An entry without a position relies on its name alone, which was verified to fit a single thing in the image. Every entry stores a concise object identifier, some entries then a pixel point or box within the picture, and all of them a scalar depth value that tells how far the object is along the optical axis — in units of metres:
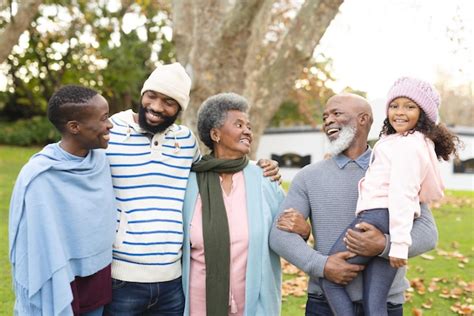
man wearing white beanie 2.88
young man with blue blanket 2.49
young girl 2.52
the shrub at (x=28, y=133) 23.62
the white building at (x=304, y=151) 24.42
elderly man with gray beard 2.70
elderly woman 2.99
